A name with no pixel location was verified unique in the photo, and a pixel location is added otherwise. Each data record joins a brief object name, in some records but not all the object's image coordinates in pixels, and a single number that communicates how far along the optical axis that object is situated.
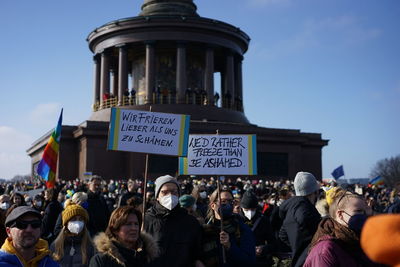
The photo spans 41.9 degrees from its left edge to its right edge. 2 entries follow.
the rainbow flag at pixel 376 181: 26.74
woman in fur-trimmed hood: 4.02
